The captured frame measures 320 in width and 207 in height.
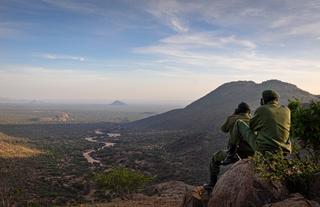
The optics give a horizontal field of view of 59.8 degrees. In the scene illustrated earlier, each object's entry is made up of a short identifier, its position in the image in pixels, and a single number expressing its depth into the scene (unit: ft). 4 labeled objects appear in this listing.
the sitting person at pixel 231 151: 23.54
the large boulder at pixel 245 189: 19.08
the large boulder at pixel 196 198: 25.33
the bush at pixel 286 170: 19.70
